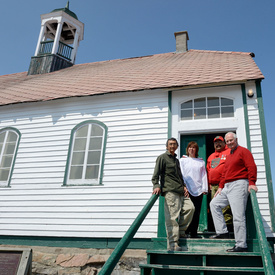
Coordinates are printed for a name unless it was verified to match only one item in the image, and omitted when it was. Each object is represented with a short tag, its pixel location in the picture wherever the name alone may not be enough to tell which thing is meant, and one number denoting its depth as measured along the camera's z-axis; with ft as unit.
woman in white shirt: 15.35
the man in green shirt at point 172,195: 13.65
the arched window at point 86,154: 23.22
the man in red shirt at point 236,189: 12.51
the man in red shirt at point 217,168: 15.90
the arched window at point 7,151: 25.66
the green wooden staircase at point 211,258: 11.34
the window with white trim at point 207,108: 21.74
